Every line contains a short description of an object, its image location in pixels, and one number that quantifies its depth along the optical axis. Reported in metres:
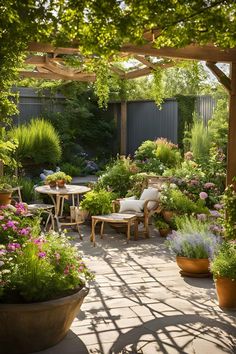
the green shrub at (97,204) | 7.57
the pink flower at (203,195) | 7.25
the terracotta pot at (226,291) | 4.28
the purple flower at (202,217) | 6.06
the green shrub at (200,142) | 10.06
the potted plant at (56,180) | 7.79
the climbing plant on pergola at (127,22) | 2.85
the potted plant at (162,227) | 7.51
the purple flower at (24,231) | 3.85
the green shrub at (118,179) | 9.02
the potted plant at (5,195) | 6.55
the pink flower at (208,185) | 8.03
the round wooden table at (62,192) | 7.38
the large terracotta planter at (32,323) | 3.21
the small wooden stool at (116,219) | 6.98
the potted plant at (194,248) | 5.18
